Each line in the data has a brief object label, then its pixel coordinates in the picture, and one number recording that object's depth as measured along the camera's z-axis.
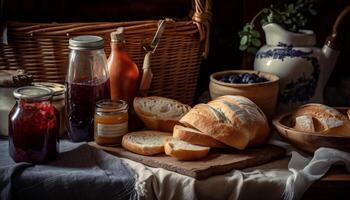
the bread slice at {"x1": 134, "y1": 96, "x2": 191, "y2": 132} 1.40
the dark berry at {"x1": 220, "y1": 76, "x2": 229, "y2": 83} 1.46
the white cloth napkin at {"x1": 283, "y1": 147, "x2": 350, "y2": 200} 1.22
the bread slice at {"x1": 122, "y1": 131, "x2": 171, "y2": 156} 1.30
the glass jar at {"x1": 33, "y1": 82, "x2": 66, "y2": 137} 1.39
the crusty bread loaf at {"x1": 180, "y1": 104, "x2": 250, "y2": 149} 1.30
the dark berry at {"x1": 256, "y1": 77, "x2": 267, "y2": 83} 1.45
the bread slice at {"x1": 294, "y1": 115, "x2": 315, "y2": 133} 1.32
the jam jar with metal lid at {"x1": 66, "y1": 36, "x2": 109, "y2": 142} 1.38
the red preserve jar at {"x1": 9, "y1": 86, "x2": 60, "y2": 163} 1.25
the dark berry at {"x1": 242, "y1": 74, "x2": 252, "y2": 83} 1.44
